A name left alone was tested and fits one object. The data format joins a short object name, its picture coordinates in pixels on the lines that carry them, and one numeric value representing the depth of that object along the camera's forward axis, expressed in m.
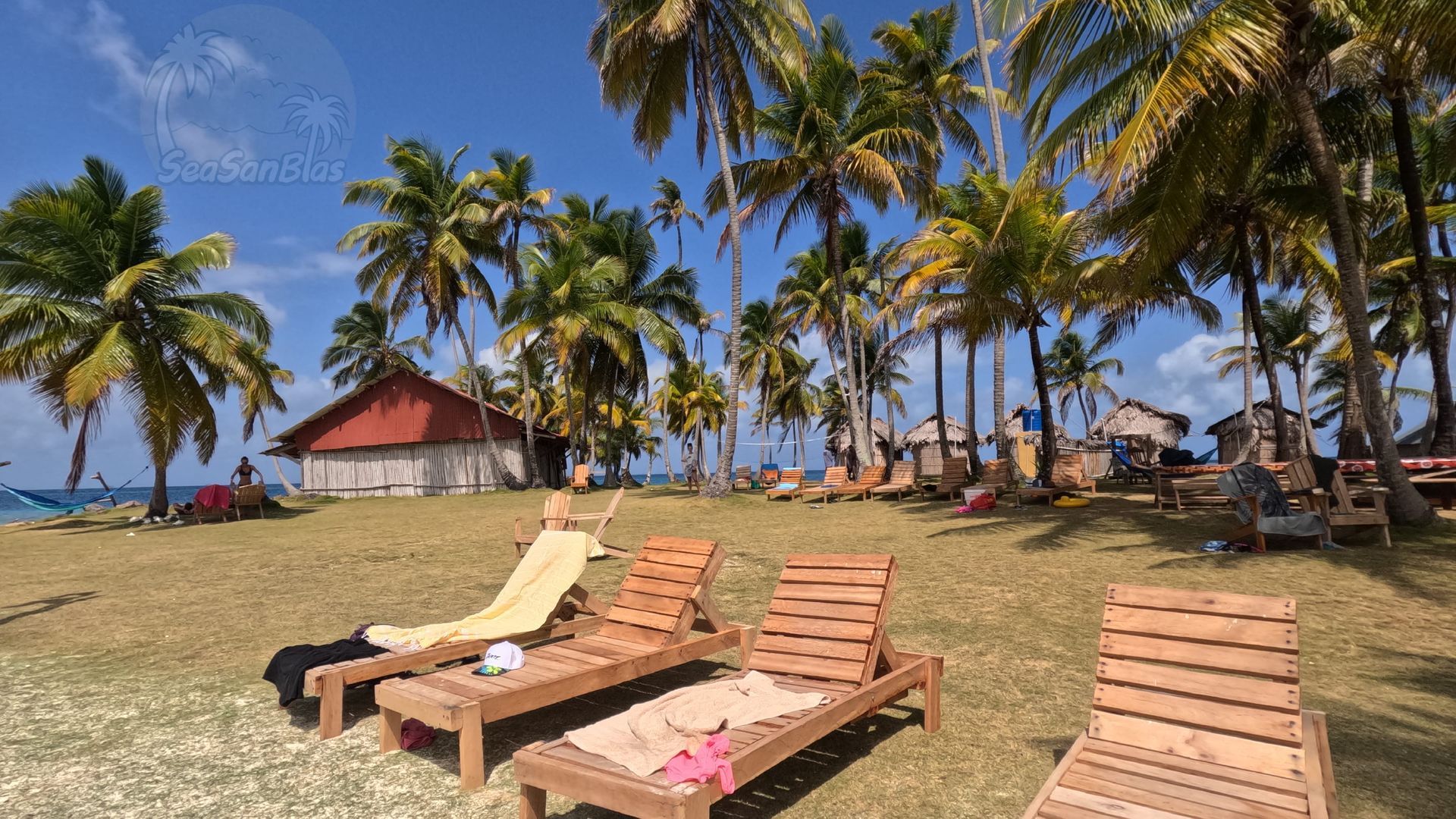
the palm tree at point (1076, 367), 47.44
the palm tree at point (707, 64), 18.38
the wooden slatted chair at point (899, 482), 19.11
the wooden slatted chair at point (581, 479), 26.75
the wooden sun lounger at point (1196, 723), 2.74
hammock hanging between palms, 23.72
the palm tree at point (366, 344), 39.47
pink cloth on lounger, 2.99
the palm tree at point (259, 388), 20.23
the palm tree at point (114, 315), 17.66
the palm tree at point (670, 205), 36.75
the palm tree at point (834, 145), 20.64
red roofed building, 30.58
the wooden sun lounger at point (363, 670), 4.55
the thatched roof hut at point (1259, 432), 30.03
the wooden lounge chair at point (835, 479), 20.47
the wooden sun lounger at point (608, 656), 3.93
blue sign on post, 29.14
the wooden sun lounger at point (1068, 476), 15.43
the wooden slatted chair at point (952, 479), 18.20
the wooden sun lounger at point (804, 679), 2.97
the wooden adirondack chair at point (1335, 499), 8.62
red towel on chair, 19.56
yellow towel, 5.43
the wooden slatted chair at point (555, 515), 11.01
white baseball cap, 4.59
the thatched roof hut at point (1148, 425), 31.11
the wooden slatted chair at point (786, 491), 19.61
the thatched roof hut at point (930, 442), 34.94
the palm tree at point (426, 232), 26.78
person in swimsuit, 22.13
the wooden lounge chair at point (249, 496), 19.61
